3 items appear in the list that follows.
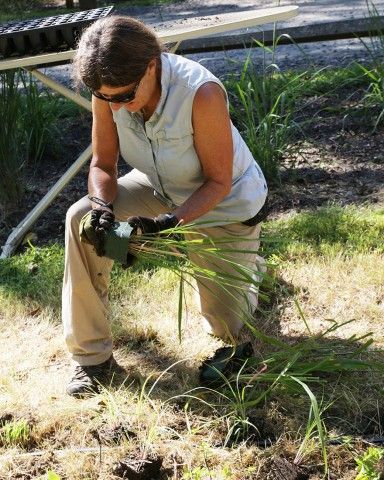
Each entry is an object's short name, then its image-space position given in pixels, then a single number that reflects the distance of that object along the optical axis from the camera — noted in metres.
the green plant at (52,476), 2.54
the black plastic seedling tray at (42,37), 4.03
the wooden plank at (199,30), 3.87
